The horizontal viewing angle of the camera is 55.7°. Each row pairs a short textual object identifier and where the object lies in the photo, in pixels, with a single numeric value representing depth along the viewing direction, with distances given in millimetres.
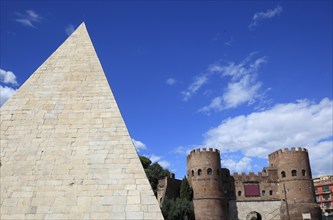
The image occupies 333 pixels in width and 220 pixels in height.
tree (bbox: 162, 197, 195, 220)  33850
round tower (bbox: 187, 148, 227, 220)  34031
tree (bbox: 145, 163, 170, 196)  46156
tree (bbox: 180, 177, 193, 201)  36625
